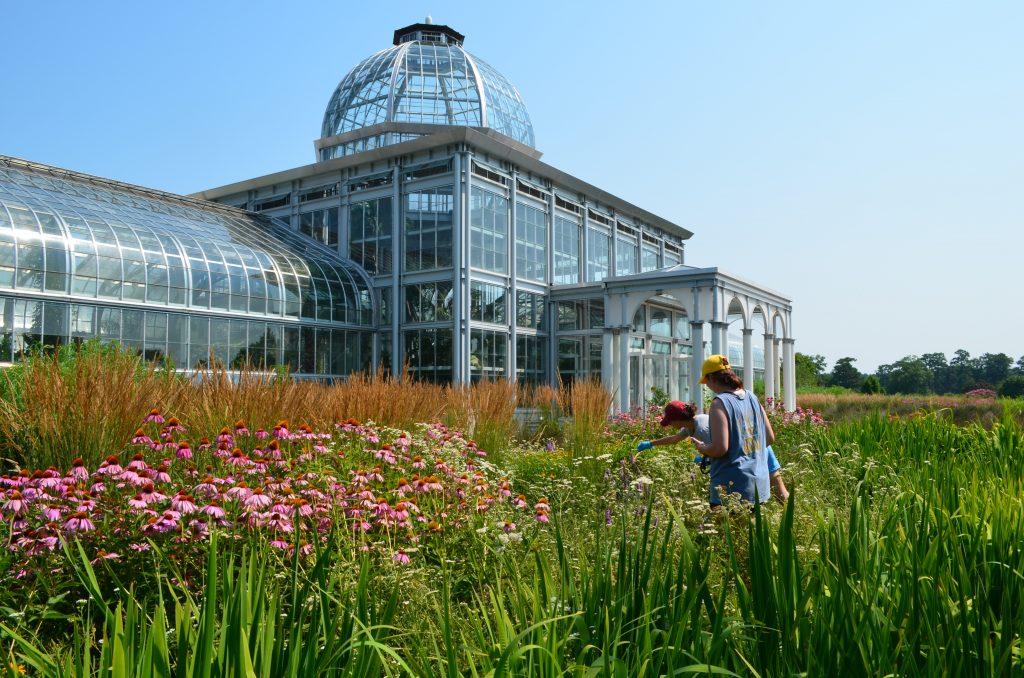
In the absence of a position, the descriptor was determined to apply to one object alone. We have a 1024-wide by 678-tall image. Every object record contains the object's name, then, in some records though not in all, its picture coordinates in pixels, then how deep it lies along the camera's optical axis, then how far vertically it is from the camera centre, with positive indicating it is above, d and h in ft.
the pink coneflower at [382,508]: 12.00 -2.34
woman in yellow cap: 14.21 -1.48
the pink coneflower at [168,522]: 10.35 -2.23
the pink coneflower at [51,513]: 10.13 -2.08
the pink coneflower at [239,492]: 11.03 -1.89
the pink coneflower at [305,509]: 10.86 -2.18
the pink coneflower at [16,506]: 10.61 -2.07
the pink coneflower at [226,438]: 14.51 -1.36
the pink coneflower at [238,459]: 13.52 -1.66
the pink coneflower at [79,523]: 10.11 -2.20
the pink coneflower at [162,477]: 12.36 -1.86
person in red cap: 16.40 -1.12
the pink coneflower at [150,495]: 10.80 -1.92
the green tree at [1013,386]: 152.70 -2.23
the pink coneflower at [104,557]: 9.55 -2.58
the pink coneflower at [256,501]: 10.70 -1.97
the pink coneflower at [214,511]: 10.12 -2.07
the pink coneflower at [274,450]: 14.50 -1.63
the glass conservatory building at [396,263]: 59.36 +11.07
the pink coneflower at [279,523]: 10.42 -2.26
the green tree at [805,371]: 177.78 +1.11
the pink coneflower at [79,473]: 12.43 -1.80
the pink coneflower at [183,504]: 10.73 -2.04
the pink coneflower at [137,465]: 11.86 -1.57
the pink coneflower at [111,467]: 11.57 -1.59
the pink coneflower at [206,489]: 11.71 -1.96
